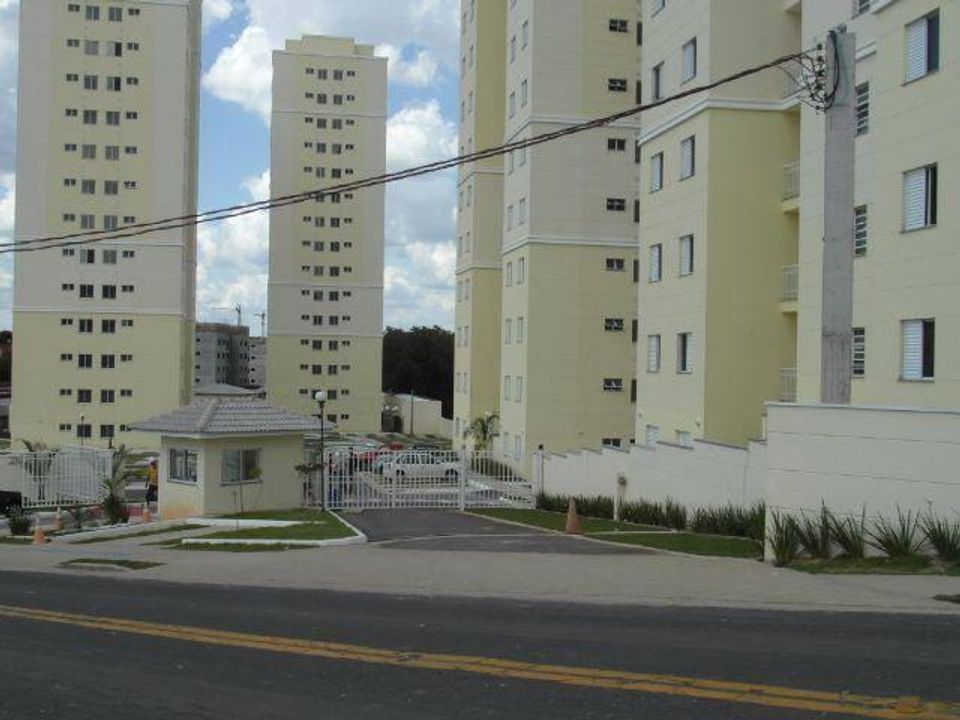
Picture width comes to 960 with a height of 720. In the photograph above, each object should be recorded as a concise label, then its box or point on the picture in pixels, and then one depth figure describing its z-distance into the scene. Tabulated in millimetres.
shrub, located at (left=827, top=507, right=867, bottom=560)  13445
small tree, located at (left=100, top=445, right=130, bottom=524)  29097
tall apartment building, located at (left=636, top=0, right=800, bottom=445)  29906
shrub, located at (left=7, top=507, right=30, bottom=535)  28578
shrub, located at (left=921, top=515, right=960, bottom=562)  12648
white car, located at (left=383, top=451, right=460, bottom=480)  30234
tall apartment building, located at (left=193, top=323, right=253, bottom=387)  159375
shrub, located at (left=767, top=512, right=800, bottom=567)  13914
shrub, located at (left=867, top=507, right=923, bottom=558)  13086
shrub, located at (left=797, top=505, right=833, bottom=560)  13711
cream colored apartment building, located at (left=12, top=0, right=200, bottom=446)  77125
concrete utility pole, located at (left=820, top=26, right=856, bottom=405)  13719
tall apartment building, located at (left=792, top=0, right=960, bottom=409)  19766
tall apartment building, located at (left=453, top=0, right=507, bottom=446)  62000
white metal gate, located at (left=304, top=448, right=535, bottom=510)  29188
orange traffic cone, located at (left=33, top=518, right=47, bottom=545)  23438
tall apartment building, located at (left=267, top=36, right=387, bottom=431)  99625
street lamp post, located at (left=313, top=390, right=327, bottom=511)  27938
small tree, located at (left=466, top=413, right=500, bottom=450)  57312
